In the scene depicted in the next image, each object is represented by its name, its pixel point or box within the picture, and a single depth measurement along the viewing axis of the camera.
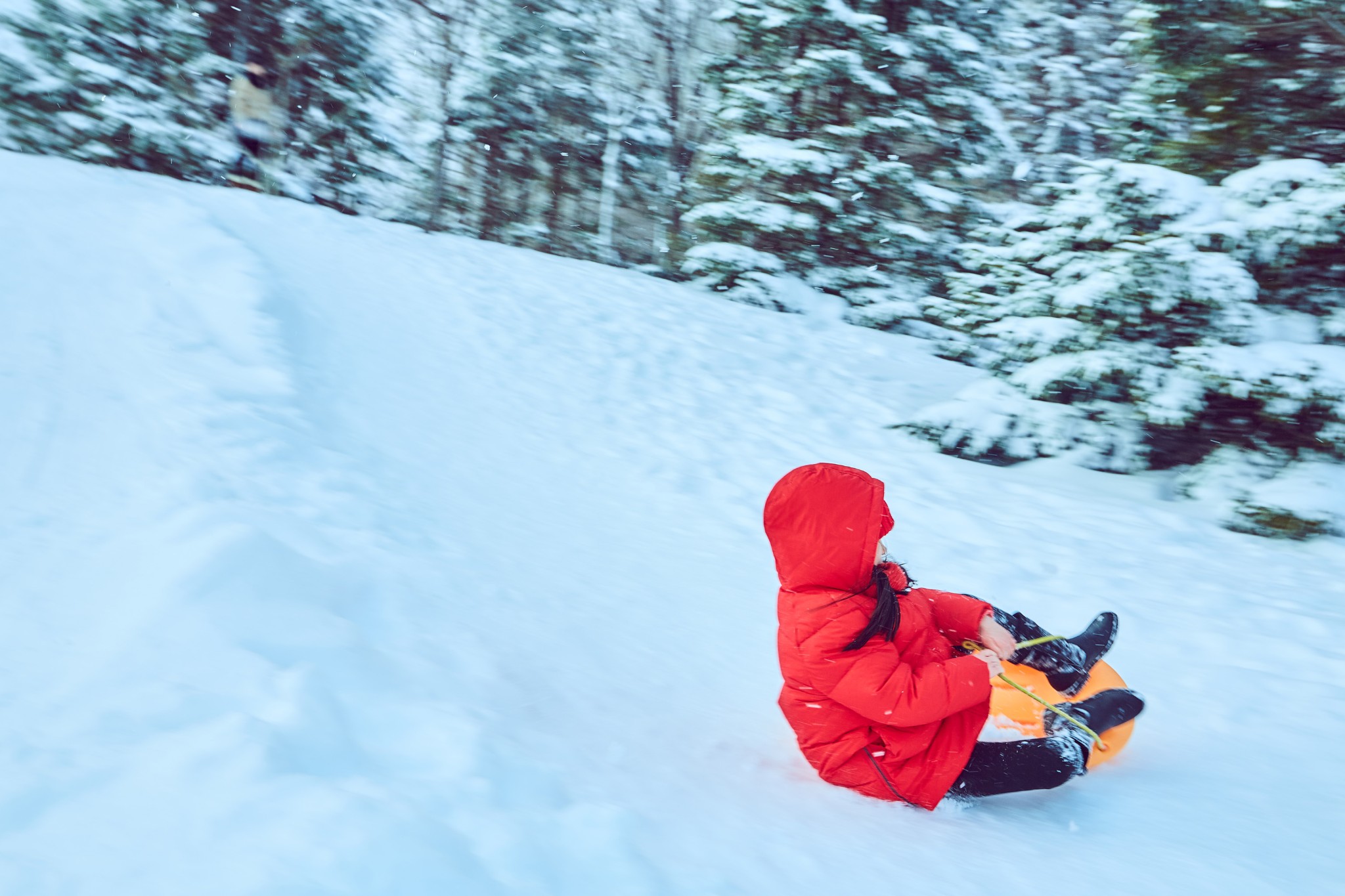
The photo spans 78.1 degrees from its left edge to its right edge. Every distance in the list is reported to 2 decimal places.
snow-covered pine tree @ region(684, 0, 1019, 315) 9.84
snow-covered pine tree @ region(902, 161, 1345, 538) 4.77
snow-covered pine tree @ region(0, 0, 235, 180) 11.34
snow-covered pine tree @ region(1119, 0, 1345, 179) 5.17
